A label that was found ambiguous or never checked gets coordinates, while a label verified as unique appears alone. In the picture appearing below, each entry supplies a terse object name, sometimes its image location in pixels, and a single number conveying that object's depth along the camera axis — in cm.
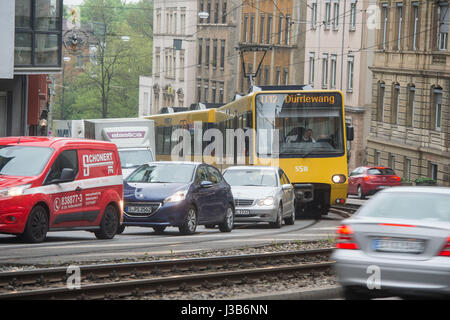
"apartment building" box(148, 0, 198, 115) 9788
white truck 3603
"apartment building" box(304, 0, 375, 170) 6253
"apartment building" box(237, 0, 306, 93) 7650
